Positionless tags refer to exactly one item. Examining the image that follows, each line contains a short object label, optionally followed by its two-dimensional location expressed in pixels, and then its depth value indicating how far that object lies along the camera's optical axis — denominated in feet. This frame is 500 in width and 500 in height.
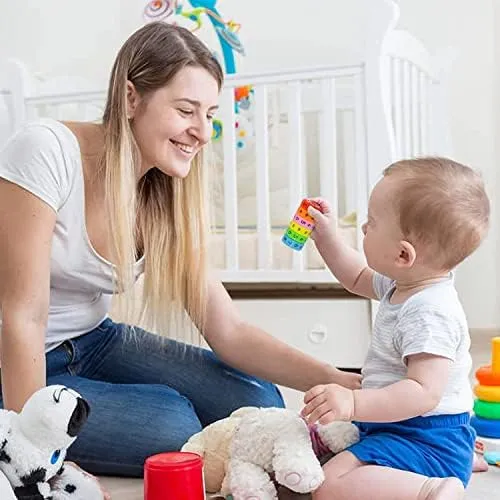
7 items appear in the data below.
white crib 9.93
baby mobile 12.60
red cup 5.91
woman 6.52
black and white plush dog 5.65
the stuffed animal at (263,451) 6.08
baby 6.04
